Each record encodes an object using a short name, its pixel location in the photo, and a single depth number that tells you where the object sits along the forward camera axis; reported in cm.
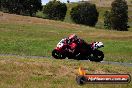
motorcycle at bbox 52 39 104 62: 2764
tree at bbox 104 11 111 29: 12880
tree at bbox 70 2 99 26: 13152
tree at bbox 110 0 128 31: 12600
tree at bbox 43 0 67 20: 13625
